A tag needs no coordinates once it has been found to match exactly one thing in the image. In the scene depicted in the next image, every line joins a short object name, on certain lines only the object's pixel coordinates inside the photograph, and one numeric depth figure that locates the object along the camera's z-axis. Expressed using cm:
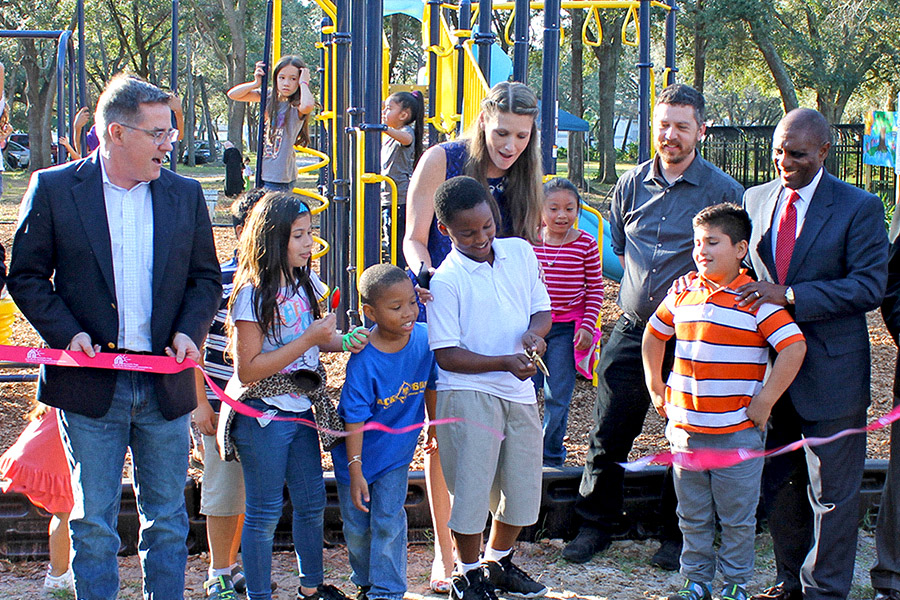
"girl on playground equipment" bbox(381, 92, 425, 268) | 698
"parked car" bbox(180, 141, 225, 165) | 5015
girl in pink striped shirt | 471
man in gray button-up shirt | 383
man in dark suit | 334
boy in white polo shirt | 335
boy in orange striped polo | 342
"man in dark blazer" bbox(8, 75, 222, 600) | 293
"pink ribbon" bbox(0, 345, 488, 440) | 290
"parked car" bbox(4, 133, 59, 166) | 5083
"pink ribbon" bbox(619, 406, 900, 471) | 344
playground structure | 546
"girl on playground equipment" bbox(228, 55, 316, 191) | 666
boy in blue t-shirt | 332
